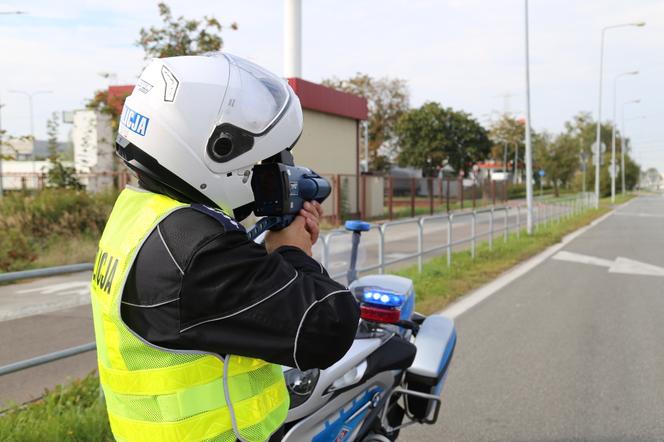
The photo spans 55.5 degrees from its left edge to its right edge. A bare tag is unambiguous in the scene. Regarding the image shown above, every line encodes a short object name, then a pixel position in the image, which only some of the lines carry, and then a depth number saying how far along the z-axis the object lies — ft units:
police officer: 4.68
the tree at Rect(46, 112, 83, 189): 50.90
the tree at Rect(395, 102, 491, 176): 149.89
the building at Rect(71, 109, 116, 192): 59.31
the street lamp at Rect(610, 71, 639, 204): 154.36
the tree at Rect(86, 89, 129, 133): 52.85
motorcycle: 6.94
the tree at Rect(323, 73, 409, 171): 154.51
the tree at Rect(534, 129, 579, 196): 224.12
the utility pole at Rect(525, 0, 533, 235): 55.98
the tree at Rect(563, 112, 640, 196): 307.99
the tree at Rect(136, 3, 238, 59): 49.78
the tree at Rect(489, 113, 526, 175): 218.79
